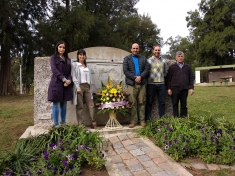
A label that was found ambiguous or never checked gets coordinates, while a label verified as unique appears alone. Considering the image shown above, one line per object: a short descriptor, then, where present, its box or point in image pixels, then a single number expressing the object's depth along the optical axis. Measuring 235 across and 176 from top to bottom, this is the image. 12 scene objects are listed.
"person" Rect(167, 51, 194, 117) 4.65
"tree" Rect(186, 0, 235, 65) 30.33
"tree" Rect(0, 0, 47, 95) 13.20
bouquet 4.36
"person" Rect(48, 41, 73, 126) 3.96
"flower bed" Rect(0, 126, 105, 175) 2.71
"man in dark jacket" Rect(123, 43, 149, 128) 4.45
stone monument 4.75
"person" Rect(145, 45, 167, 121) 4.64
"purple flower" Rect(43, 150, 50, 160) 2.84
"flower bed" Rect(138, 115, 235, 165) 3.19
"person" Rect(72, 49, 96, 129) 4.23
